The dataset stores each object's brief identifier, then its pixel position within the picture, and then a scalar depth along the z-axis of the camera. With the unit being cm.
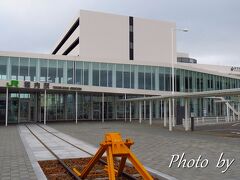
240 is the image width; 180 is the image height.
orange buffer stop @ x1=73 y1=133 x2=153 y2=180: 686
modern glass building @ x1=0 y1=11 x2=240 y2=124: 3612
